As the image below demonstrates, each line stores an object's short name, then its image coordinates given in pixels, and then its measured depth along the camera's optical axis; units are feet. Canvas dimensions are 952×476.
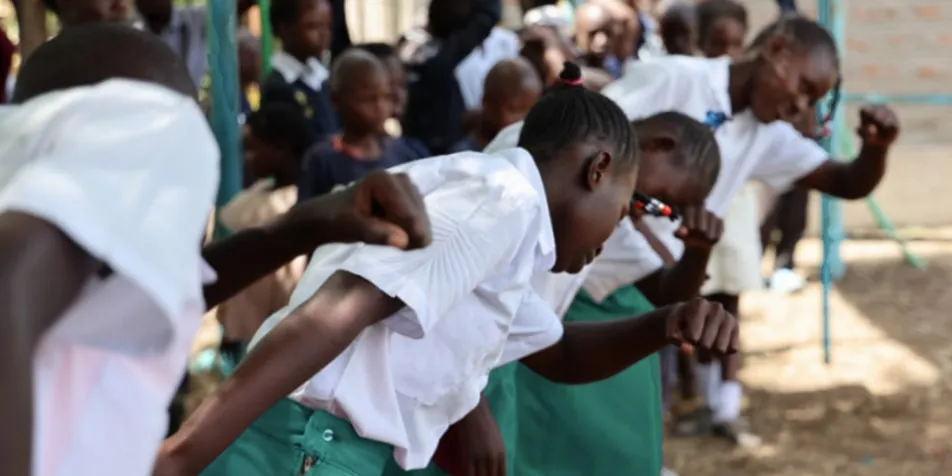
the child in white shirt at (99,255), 2.92
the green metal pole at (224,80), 12.21
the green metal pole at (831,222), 16.29
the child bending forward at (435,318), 4.86
